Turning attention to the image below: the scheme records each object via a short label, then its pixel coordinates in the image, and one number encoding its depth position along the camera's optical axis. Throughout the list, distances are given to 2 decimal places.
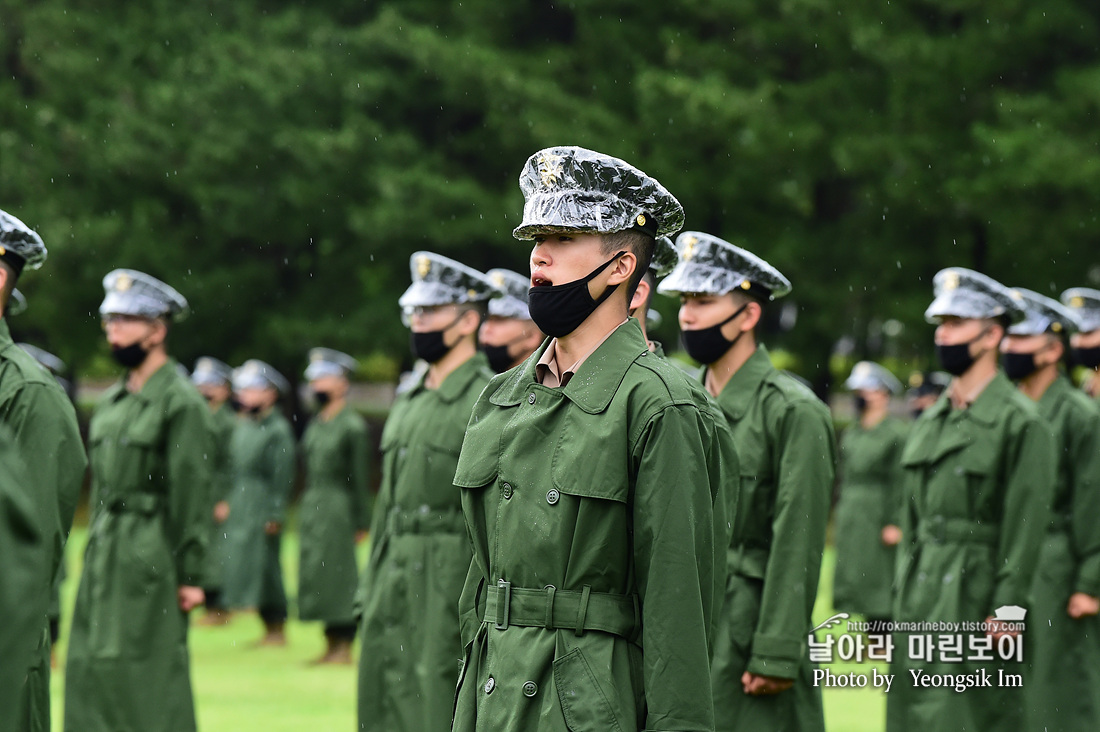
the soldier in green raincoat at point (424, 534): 15.16
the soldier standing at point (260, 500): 30.87
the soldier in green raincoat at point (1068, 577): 16.61
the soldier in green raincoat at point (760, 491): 12.16
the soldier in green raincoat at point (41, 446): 11.33
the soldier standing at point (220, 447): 32.28
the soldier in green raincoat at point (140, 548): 16.30
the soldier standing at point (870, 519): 30.31
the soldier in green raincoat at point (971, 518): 14.45
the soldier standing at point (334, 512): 28.45
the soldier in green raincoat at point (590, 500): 7.68
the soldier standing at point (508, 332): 18.62
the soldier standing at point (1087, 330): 19.80
